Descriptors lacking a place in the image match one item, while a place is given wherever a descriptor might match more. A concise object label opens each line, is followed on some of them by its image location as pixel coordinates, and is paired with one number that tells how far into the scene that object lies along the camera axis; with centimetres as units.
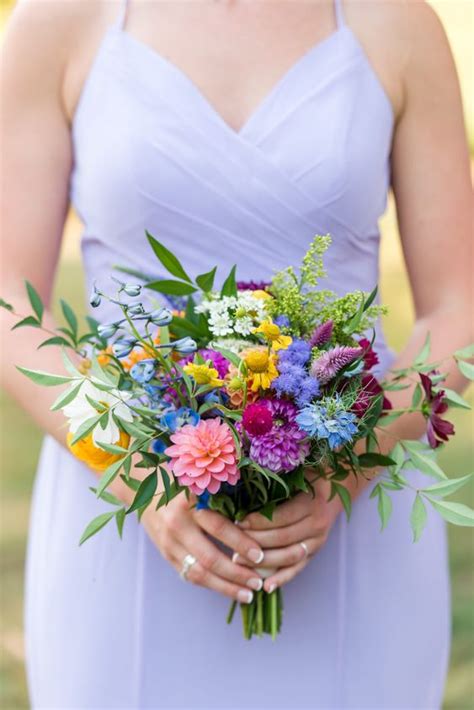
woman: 171
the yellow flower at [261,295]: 148
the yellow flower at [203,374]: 141
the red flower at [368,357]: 146
